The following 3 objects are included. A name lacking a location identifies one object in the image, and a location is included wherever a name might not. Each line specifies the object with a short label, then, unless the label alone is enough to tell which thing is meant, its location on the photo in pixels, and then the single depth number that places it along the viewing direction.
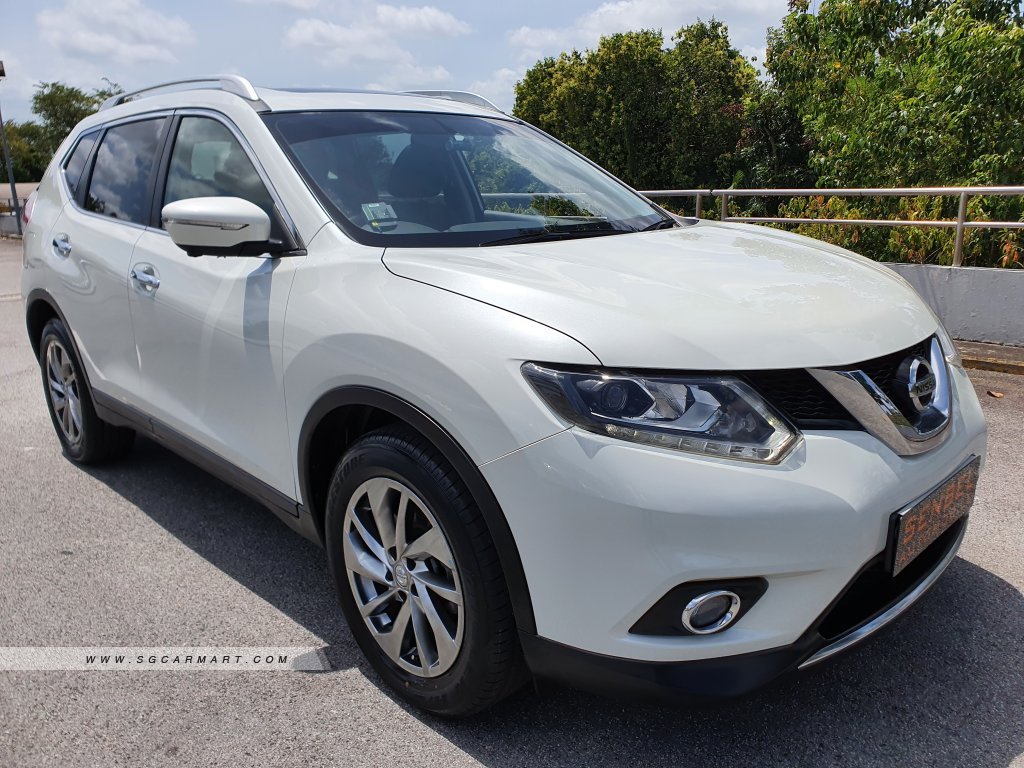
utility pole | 23.80
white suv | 1.88
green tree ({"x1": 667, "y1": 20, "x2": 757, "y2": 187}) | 44.59
